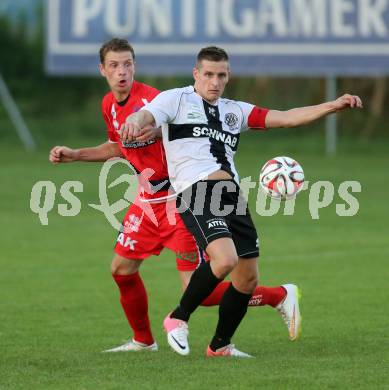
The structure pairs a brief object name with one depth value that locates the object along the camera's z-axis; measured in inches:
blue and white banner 2215.8
